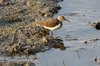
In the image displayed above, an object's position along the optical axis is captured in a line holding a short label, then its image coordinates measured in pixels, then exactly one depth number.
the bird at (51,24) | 13.84
